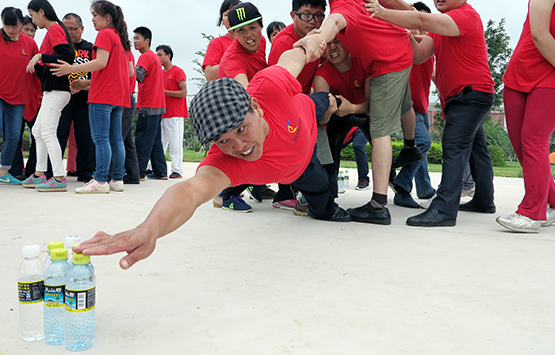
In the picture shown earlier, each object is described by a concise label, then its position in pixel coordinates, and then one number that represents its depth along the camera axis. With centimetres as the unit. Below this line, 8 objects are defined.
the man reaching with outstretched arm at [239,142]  153
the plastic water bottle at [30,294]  146
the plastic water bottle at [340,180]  563
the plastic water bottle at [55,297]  144
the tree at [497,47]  2035
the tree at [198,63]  1995
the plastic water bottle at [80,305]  139
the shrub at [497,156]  1395
